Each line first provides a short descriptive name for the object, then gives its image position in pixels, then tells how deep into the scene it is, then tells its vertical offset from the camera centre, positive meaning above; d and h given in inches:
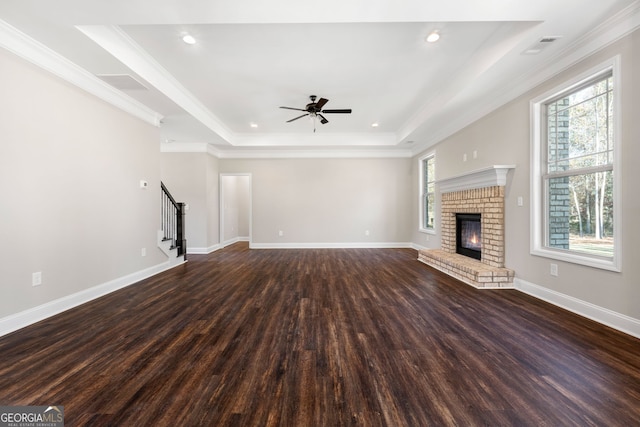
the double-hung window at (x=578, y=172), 101.4 +18.2
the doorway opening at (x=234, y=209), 304.5 +5.3
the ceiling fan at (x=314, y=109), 175.4 +69.5
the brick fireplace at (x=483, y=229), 144.8 -9.0
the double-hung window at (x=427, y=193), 259.6 +21.6
